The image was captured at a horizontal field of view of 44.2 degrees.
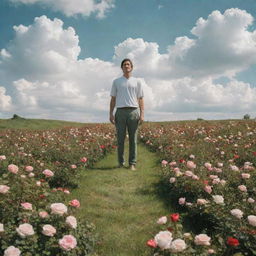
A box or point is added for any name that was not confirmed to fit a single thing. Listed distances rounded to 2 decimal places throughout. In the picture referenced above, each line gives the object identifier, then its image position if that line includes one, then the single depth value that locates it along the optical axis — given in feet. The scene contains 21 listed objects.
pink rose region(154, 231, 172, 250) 9.07
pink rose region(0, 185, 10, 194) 12.82
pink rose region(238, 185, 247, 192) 15.65
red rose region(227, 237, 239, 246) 9.53
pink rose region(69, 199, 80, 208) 12.39
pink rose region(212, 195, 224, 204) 13.65
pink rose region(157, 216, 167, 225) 11.01
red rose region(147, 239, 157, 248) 9.11
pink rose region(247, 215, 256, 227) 11.47
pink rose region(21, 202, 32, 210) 11.86
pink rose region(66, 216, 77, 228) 10.89
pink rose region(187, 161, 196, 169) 19.48
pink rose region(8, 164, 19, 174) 15.08
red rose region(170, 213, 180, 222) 10.62
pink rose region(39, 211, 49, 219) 11.34
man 25.29
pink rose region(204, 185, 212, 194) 15.66
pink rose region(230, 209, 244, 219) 12.09
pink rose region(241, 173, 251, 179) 17.52
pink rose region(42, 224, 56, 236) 10.30
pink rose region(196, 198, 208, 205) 14.45
